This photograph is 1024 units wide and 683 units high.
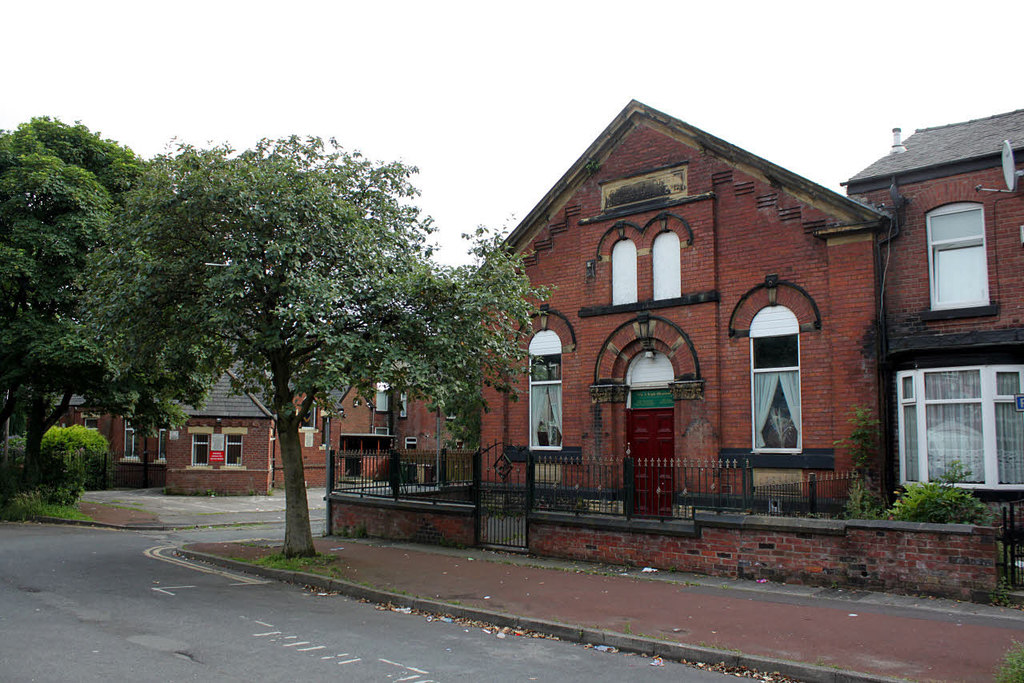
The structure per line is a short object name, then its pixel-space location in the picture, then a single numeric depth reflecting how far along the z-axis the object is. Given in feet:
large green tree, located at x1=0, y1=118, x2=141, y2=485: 64.54
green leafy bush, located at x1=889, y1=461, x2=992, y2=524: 35.50
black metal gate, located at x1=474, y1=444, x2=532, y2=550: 49.03
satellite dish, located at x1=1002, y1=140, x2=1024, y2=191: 41.17
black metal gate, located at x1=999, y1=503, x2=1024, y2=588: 33.01
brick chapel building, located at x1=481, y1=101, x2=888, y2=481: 48.80
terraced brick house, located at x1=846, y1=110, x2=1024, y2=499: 42.73
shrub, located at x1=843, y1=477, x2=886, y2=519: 40.95
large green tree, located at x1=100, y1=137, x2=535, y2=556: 39.17
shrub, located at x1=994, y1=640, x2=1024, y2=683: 19.83
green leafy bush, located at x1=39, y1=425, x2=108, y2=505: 75.77
